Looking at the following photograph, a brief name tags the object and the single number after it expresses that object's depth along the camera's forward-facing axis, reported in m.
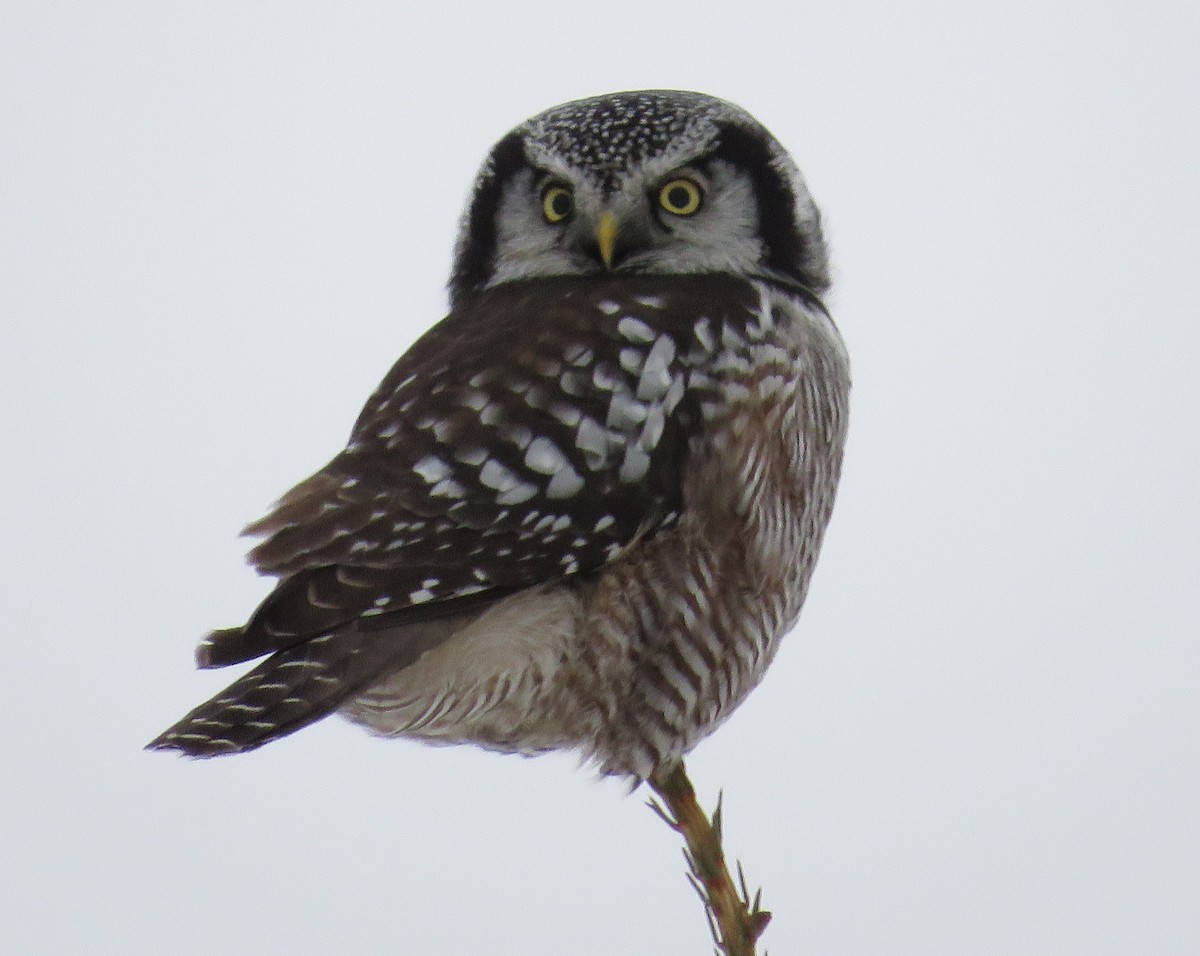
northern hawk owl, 4.15
